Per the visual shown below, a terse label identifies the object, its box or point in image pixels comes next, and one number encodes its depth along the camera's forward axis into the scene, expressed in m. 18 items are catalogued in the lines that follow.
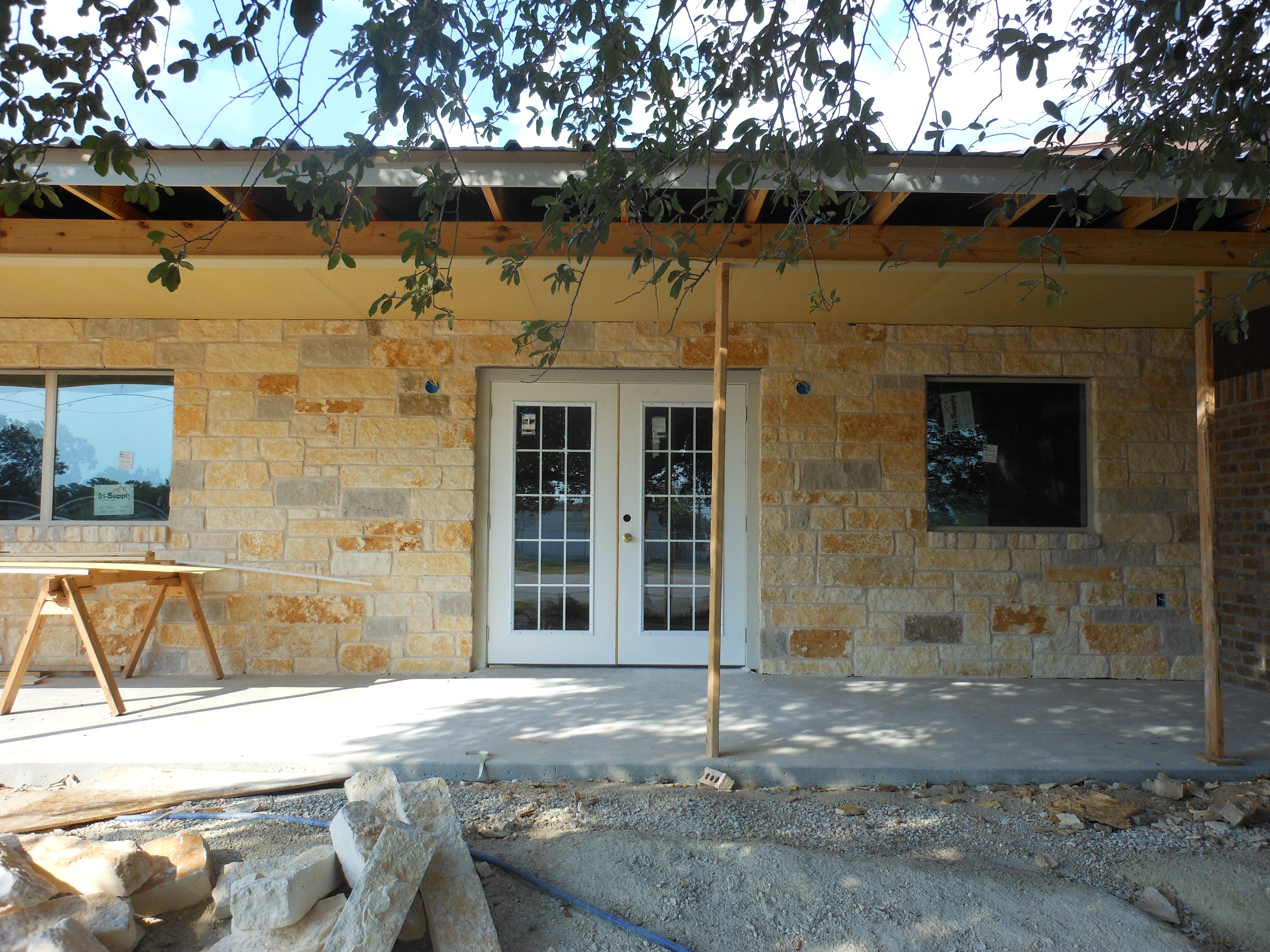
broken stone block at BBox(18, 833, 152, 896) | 2.47
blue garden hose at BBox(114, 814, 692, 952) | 2.43
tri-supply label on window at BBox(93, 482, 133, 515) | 5.82
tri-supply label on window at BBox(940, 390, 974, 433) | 5.99
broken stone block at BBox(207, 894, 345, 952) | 2.21
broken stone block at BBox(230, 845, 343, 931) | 2.23
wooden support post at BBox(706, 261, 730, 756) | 3.94
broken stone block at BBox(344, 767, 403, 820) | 2.94
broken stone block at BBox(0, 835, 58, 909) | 2.26
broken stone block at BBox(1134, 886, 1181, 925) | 2.62
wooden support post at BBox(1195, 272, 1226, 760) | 3.93
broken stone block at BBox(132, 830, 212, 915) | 2.54
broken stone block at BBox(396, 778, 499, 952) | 2.31
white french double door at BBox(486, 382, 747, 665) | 5.89
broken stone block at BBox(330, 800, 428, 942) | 2.38
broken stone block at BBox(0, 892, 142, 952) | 2.21
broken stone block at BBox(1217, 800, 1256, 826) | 3.33
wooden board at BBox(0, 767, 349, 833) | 3.30
